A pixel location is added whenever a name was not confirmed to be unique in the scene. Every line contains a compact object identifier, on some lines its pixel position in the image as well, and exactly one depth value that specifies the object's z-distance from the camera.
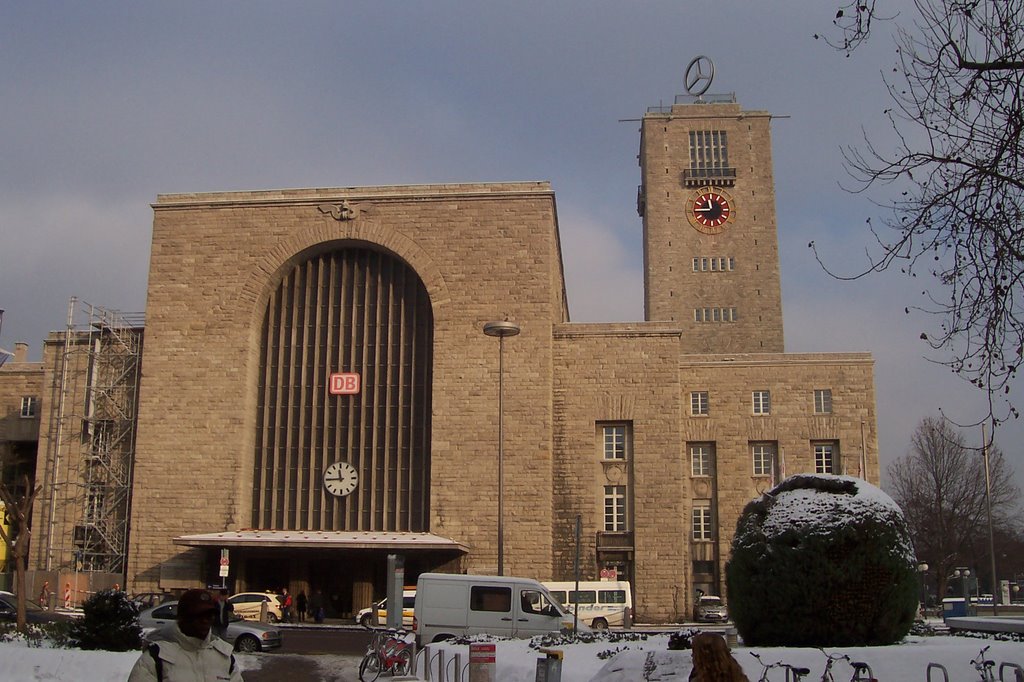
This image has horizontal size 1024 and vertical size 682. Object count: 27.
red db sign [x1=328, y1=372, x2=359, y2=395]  38.75
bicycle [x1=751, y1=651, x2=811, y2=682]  11.47
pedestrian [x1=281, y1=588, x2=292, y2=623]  35.34
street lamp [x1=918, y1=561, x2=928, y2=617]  45.03
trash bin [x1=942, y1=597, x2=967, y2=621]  40.97
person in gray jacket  5.66
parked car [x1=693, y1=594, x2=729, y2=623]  39.84
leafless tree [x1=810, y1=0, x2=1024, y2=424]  8.78
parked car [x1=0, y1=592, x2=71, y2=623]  28.52
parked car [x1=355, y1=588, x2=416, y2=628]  31.27
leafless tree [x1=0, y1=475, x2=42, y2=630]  22.69
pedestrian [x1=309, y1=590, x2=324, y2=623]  35.84
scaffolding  39.25
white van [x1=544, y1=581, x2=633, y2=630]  33.47
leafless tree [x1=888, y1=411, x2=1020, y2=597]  49.28
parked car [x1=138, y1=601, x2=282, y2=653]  23.62
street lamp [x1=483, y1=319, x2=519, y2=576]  29.22
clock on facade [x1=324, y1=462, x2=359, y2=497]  38.06
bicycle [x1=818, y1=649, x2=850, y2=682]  11.91
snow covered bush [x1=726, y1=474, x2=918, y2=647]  14.45
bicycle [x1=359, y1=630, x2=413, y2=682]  17.48
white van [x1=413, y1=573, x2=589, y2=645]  22.83
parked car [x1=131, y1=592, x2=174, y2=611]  34.00
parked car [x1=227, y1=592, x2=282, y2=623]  31.81
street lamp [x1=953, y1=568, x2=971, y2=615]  41.25
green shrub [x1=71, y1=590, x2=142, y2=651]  18.33
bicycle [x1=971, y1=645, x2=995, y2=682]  11.32
